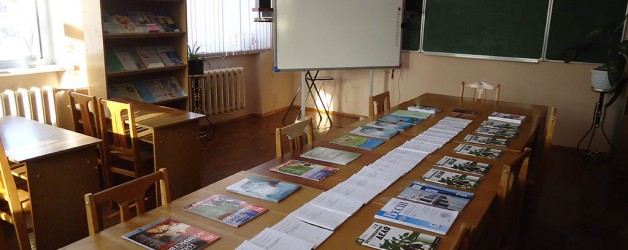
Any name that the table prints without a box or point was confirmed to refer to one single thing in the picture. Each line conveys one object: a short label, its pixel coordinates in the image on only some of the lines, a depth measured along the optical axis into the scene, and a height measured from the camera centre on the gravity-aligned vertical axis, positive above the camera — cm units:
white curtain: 533 +25
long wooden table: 152 -61
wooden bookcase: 396 +4
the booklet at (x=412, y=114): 336 -47
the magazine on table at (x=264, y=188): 187 -60
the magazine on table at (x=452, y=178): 203 -58
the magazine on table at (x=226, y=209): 166 -62
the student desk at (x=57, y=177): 253 -77
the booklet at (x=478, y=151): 246 -55
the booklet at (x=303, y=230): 152 -62
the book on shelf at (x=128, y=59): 430 -13
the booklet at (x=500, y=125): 309 -50
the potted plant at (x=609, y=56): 439 -3
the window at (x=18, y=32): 394 +11
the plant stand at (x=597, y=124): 479 -75
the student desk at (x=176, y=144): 319 -70
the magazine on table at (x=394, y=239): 148 -63
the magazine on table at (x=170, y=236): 146 -63
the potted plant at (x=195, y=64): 497 -19
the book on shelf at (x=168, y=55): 465 -9
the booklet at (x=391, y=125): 302 -50
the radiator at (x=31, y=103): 376 -51
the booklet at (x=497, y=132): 288 -52
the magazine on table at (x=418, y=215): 162 -61
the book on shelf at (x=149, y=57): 447 -11
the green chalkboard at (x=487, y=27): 511 +30
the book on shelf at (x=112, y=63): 415 -16
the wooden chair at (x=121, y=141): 321 -71
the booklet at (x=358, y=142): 261 -54
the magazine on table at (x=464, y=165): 221 -57
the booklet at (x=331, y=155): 234 -56
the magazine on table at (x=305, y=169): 212 -58
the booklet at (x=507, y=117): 326 -48
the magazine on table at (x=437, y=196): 181 -60
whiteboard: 473 +18
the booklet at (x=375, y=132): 280 -52
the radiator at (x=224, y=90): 570 -56
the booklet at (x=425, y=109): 351 -46
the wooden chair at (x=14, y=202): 241 -90
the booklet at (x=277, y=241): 146 -63
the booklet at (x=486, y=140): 267 -53
